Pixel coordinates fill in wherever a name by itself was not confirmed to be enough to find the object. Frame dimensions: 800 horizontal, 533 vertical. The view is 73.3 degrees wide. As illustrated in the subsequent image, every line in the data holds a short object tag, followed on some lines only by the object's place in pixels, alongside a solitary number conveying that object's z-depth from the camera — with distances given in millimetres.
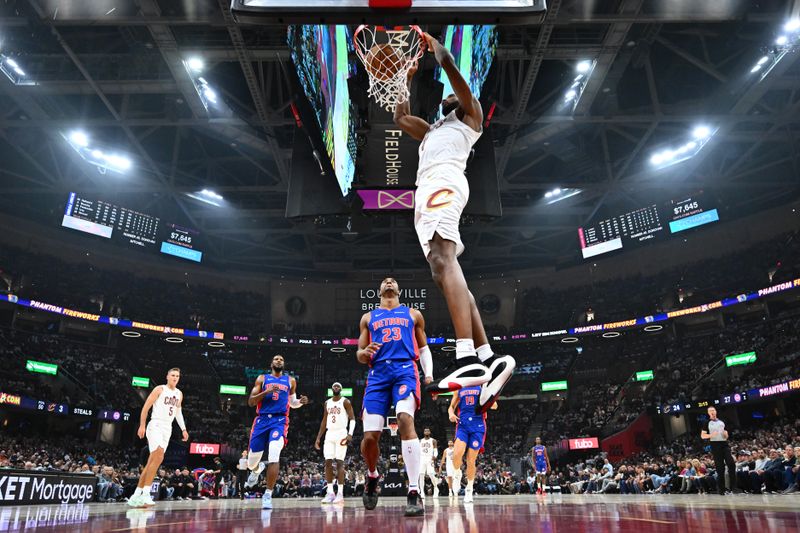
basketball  6066
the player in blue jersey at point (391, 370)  4363
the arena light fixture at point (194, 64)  14334
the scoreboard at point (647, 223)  23188
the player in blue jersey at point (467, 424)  8594
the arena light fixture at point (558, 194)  23625
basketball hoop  6031
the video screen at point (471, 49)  9742
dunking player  3596
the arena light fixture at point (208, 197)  23606
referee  10273
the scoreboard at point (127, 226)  22047
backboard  3846
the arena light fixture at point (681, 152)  20141
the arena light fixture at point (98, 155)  19547
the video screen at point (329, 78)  9711
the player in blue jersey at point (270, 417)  7496
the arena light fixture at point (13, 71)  14953
